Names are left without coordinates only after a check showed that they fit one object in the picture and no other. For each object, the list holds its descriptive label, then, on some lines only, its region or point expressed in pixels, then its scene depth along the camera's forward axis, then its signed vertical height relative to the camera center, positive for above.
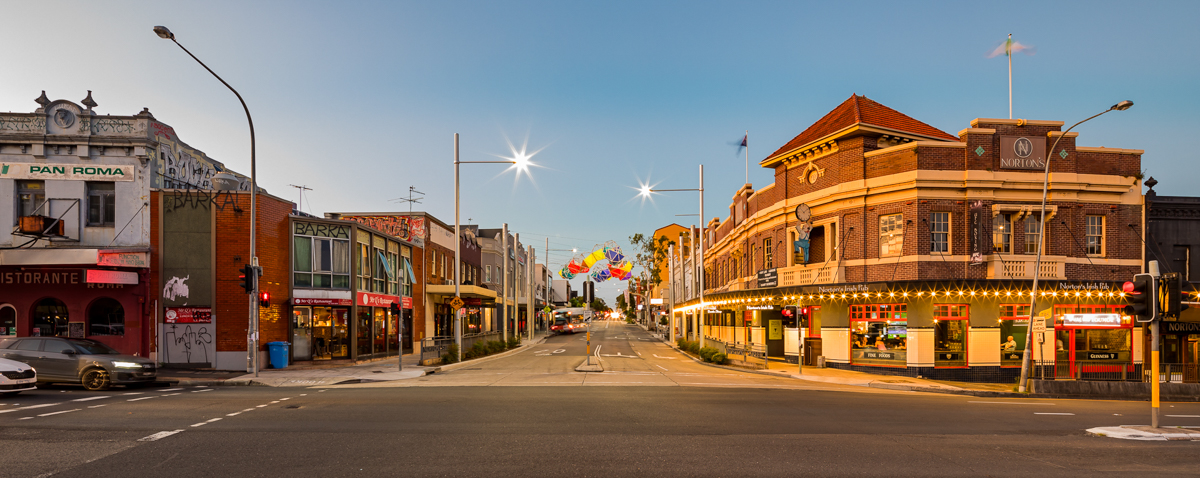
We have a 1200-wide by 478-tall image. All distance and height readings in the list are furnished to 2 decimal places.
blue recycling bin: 26.06 -3.59
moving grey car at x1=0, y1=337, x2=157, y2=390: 18.33 -2.73
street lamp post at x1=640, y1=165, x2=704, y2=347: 37.72 +3.50
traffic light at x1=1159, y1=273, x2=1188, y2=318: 13.80 -0.86
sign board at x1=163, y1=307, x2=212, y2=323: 25.00 -2.07
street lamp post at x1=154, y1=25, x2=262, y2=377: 22.89 -1.44
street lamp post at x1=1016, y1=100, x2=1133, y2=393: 23.25 -2.86
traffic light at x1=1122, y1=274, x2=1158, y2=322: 13.84 -0.89
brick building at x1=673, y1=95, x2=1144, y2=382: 27.44 +0.15
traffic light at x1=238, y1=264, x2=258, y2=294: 22.41 -0.65
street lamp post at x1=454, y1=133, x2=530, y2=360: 32.51 +0.73
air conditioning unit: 23.77 +1.11
